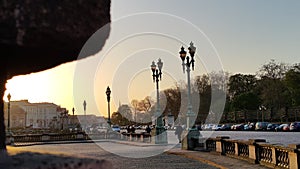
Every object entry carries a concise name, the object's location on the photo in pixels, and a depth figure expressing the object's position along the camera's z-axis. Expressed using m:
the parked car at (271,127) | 64.59
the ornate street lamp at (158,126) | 35.25
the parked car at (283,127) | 59.69
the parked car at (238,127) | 74.09
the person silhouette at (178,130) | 36.95
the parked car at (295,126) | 57.56
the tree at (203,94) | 90.81
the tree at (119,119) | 124.76
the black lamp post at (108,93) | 50.47
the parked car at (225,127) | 80.96
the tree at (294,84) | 79.50
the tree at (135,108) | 105.24
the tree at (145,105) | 103.56
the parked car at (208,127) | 84.12
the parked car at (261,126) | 67.75
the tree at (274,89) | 81.81
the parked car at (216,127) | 81.56
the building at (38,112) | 134.68
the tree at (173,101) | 94.86
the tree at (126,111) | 103.09
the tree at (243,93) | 95.50
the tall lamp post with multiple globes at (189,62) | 27.52
